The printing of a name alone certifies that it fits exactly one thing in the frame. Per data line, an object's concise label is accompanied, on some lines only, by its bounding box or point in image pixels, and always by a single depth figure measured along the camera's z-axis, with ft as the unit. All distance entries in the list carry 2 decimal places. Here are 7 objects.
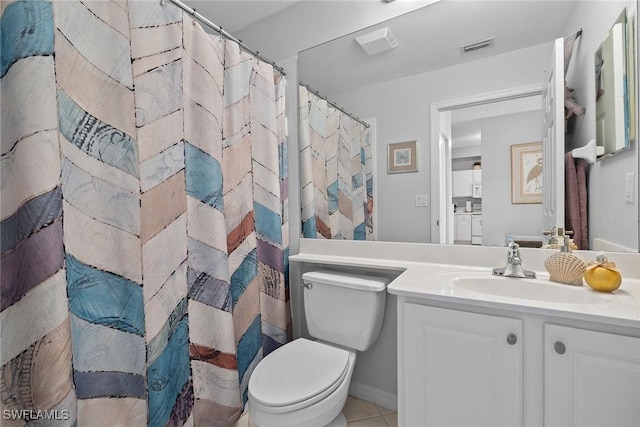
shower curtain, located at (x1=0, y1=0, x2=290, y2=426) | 2.95
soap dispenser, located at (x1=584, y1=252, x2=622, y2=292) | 3.19
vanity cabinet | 2.65
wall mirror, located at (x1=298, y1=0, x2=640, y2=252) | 3.86
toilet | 3.70
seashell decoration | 3.48
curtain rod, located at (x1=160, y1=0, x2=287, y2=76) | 4.18
